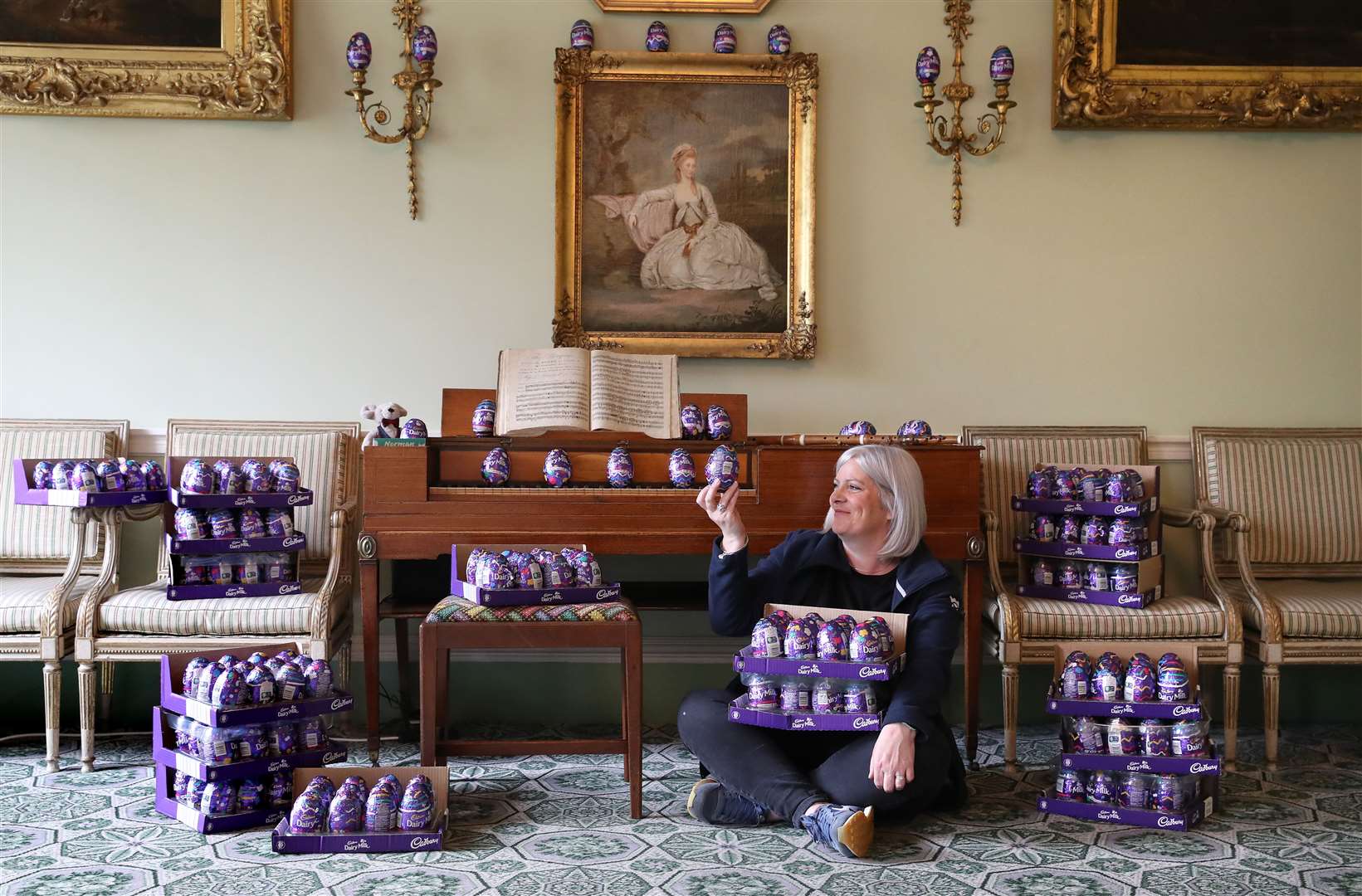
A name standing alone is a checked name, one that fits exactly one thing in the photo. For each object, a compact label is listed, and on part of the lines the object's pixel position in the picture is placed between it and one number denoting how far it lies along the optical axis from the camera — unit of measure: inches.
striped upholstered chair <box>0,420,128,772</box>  143.2
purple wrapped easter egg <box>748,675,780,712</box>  118.9
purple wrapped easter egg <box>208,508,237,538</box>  139.7
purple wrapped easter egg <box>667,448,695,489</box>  143.6
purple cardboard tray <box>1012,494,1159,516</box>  143.0
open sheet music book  143.6
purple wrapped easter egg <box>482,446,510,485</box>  144.2
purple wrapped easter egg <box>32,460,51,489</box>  140.1
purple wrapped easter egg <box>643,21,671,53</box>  164.1
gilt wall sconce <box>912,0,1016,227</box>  166.6
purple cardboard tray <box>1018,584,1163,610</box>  143.0
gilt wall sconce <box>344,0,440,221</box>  162.9
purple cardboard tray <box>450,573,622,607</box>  123.2
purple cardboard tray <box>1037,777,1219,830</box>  118.0
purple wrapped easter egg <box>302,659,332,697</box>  123.0
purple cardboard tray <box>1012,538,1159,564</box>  142.6
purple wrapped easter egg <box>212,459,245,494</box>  140.5
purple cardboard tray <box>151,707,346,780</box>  115.5
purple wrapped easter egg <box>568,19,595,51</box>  163.5
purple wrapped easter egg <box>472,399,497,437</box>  148.2
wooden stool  121.2
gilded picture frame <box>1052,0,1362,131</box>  166.9
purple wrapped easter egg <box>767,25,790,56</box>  165.0
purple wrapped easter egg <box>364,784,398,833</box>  110.6
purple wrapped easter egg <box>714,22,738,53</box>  164.9
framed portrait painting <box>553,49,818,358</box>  167.2
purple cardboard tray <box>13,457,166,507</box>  137.4
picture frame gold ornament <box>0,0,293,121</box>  162.6
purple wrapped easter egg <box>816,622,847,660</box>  116.7
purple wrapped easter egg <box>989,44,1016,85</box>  160.9
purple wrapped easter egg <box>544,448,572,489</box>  143.9
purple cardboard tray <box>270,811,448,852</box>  109.0
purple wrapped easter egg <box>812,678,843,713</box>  117.3
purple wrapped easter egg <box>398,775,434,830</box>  111.0
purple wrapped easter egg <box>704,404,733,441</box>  149.9
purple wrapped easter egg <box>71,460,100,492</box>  138.1
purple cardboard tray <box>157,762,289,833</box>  115.8
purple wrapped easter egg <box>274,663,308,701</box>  120.4
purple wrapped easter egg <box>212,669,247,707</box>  115.4
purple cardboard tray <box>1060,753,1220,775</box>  117.4
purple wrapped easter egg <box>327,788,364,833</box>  110.0
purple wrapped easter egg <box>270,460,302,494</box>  143.5
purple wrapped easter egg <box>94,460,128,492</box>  139.7
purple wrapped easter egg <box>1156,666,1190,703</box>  120.7
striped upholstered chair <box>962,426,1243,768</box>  141.9
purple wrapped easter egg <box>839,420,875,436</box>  146.9
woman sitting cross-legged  113.0
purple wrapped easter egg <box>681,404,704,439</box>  149.7
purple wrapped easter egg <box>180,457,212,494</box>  138.7
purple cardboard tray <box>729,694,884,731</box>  115.7
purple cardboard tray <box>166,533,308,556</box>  138.1
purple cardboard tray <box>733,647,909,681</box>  114.8
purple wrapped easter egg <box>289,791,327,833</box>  109.7
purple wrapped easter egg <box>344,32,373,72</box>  158.2
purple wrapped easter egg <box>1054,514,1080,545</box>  148.2
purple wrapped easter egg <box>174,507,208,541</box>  138.9
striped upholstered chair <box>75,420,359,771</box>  137.6
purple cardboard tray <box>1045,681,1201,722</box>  119.3
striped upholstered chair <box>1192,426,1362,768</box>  163.3
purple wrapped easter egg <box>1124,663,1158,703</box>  121.5
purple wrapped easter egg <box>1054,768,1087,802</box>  123.0
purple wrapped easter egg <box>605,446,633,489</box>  144.1
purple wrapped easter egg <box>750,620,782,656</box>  118.1
